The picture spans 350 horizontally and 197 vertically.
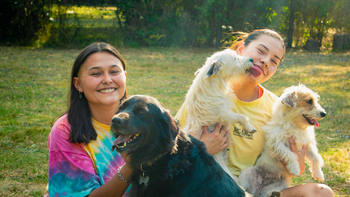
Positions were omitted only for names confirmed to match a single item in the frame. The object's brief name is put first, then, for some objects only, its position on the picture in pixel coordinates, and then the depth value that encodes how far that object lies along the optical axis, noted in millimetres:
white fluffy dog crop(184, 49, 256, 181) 3027
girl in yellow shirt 2906
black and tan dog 2070
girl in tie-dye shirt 2180
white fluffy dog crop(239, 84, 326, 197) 2945
